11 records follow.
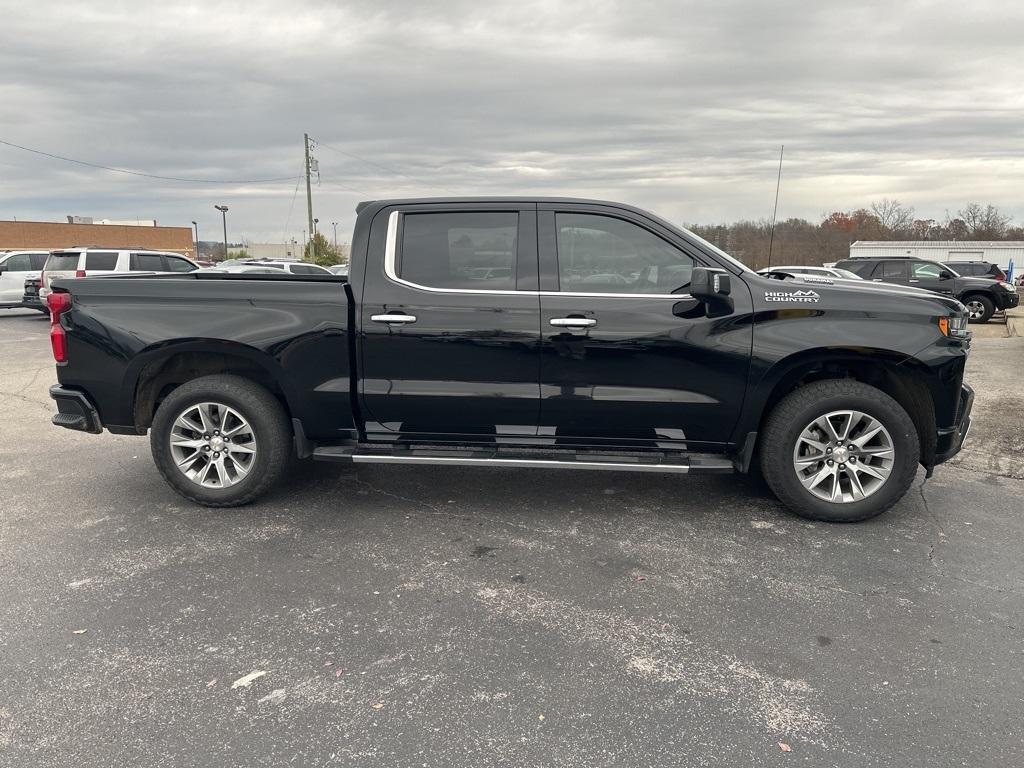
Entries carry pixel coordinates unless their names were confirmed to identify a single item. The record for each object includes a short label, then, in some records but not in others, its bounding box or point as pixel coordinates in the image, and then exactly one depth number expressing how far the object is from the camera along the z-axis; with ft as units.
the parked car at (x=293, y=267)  57.82
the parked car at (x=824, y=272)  48.06
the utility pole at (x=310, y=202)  130.72
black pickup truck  13.79
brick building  203.92
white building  164.25
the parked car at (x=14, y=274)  59.62
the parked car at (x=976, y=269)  68.53
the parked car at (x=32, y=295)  54.24
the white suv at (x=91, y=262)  51.60
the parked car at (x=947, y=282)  57.21
